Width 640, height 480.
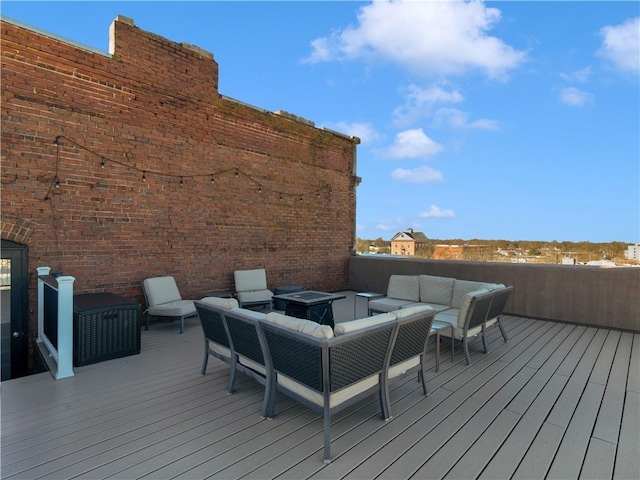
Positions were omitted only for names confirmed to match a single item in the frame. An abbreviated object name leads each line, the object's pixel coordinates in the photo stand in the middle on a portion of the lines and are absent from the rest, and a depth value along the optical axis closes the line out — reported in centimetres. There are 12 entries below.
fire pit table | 491
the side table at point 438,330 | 349
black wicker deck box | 351
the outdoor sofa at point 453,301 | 370
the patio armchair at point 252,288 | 601
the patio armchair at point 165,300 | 488
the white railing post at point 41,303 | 415
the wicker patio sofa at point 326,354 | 207
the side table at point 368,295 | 543
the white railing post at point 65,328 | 320
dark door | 409
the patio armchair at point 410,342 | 253
